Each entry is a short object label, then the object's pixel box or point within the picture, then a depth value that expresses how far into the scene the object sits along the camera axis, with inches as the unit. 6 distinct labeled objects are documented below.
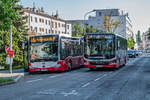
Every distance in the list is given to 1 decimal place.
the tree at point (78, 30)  3628.7
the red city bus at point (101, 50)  923.4
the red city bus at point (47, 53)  869.8
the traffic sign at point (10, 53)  805.2
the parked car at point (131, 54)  2698.8
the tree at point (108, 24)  2684.5
